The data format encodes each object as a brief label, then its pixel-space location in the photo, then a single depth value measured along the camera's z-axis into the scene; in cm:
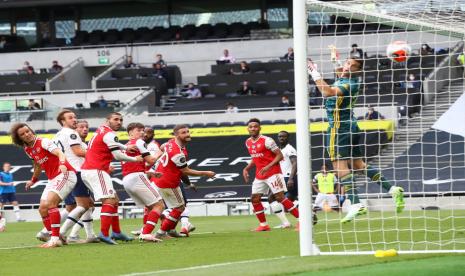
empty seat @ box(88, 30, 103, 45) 5034
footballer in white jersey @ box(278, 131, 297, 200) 2216
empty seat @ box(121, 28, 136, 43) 4997
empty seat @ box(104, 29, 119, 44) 4988
